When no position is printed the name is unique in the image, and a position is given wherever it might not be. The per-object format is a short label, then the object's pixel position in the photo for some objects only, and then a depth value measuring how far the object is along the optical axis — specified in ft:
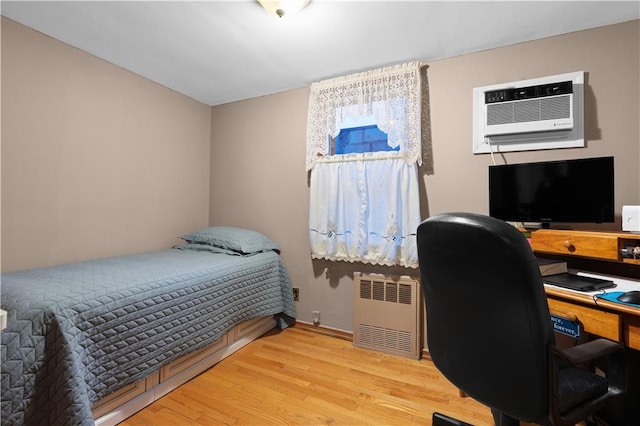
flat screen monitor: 5.23
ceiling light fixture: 5.22
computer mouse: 3.64
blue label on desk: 4.21
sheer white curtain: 7.36
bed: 3.77
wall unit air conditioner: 6.05
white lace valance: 7.32
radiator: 7.33
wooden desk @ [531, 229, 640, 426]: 3.62
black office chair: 2.81
